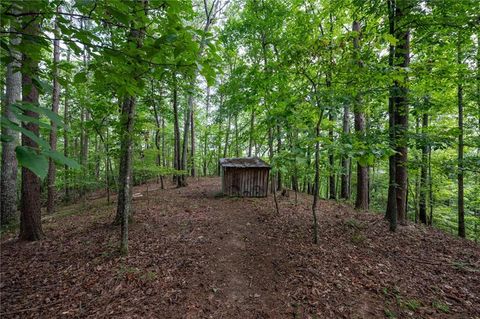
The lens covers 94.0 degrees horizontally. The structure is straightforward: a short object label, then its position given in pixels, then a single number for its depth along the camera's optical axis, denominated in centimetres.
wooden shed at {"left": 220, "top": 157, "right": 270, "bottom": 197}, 1162
